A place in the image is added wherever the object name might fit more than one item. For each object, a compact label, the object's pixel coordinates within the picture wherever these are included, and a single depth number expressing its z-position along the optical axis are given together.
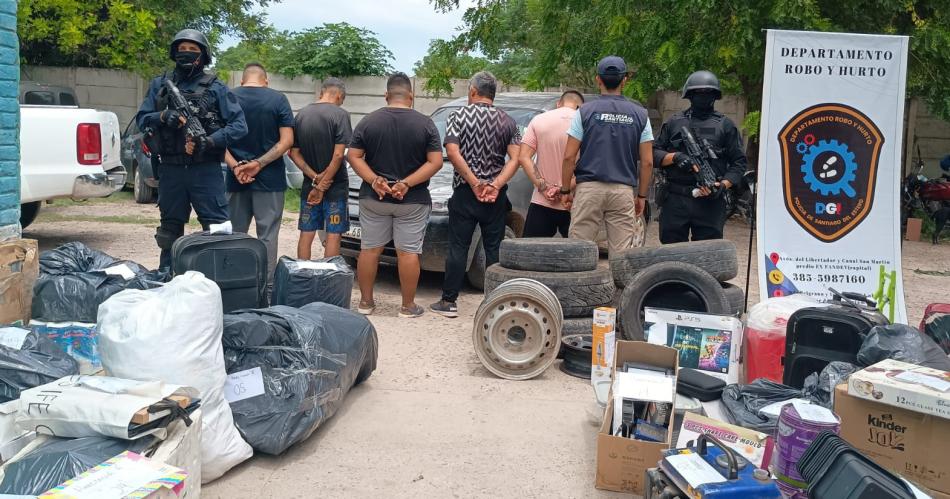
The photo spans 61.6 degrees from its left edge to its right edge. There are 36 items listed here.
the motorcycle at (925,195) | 12.40
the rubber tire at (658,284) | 5.21
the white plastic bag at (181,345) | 3.53
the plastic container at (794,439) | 3.22
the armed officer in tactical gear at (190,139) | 5.86
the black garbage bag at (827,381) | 3.85
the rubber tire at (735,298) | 5.47
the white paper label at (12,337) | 4.12
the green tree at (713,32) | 8.80
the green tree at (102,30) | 14.53
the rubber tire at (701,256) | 5.48
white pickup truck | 7.96
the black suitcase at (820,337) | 4.35
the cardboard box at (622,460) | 3.61
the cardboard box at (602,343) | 4.78
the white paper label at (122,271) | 4.91
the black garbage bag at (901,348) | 3.98
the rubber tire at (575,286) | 5.49
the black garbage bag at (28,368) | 3.67
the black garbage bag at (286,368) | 3.84
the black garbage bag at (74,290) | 4.68
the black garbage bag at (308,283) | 5.31
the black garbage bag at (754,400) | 3.84
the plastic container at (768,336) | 4.80
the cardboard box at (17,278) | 4.67
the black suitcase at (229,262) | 4.81
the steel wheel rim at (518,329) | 5.07
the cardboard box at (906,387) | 3.29
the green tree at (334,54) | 15.02
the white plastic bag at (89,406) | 3.14
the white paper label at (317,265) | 5.44
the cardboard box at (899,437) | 3.35
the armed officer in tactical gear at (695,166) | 6.03
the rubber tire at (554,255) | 5.54
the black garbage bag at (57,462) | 2.96
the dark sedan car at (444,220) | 7.09
